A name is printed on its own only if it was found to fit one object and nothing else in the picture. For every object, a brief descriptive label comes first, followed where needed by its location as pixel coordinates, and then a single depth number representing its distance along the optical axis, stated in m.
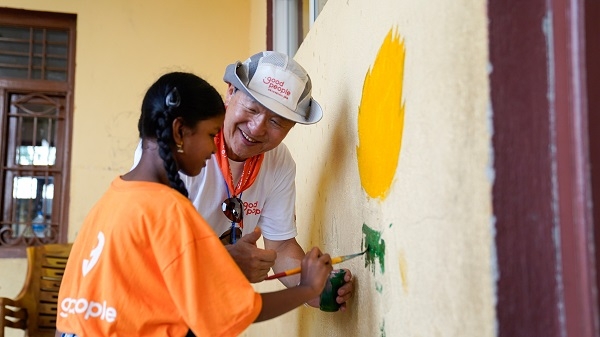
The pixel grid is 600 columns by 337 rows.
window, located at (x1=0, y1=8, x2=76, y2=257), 3.24
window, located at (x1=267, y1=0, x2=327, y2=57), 2.58
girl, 0.84
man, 1.27
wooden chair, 2.70
